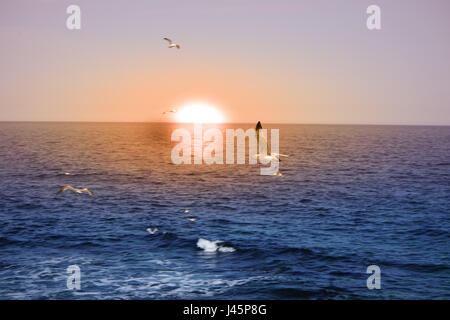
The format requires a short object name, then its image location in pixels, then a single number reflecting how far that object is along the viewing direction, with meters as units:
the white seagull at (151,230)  51.49
